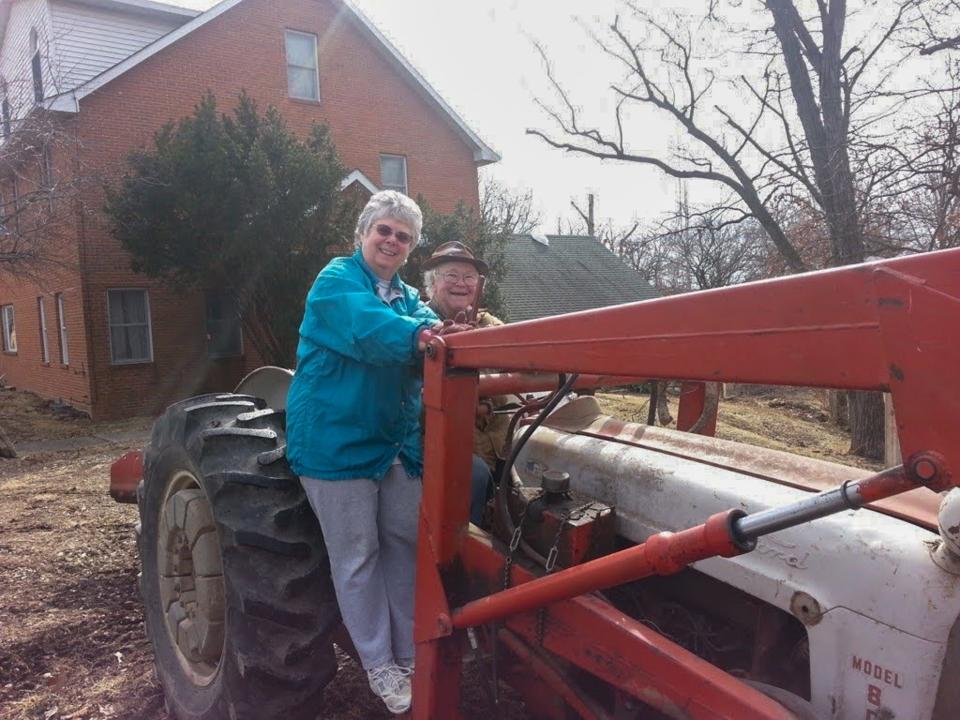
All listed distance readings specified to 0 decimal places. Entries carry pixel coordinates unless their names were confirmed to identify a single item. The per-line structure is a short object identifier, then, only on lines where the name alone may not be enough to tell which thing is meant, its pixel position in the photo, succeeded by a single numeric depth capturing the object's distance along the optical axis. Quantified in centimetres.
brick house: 1323
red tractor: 128
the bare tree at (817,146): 912
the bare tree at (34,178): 1114
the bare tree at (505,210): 3459
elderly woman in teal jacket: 228
